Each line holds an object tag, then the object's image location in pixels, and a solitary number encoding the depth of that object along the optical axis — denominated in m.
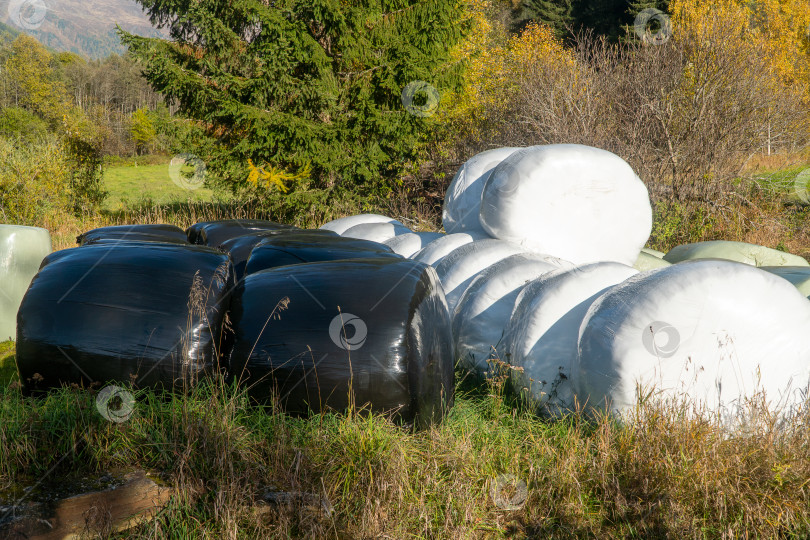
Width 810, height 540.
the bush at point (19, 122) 34.09
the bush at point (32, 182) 11.25
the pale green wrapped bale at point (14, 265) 5.25
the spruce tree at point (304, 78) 10.47
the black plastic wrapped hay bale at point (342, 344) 2.53
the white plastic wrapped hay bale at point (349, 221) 6.30
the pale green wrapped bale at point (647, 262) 5.52
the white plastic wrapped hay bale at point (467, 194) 5.52
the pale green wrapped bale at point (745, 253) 6.12
